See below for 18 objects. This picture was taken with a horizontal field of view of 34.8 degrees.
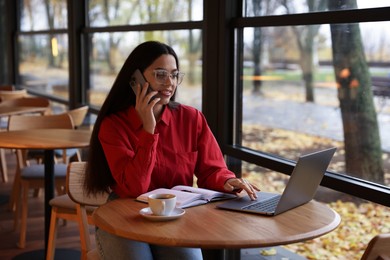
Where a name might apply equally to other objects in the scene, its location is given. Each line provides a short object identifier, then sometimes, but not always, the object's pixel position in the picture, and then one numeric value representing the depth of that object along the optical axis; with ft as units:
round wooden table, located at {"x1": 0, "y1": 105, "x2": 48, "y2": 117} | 17.99
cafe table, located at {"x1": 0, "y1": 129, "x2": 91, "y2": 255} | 12.01
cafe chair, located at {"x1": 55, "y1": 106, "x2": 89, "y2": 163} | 16.71
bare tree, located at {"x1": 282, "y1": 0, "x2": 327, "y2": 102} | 10.66
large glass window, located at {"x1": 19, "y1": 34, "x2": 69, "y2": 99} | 24.38
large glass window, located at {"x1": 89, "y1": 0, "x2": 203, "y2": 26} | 14.44
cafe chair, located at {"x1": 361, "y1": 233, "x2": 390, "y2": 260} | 5.36
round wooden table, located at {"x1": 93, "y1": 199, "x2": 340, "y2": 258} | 6.09
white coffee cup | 6.70
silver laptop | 6.84
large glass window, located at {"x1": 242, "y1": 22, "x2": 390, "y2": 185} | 9.07
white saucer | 6.64
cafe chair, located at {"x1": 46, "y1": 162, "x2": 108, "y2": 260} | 9.91
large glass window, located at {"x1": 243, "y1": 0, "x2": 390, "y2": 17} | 8.95
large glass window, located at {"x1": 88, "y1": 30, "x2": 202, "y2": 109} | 14.16
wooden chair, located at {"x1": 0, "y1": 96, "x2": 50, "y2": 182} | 20.56
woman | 7.81
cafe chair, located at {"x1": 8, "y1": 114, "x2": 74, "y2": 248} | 14.20
